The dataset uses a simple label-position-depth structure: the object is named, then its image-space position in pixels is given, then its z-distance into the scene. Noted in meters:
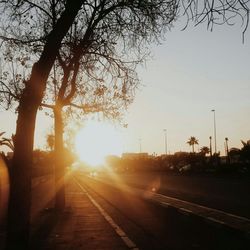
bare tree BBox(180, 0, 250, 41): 3.19
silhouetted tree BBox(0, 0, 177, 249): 4.10
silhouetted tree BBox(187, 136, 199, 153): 88.39
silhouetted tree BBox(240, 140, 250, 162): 38.36
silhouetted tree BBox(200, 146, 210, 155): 85.07
